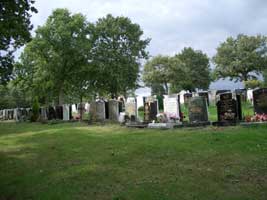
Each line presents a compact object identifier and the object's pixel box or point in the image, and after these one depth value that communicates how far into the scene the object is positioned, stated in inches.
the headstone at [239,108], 389.2
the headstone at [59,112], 844.2
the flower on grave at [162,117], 437.8
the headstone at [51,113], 875.2
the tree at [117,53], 1024.1
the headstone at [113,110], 618.3
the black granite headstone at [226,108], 387.7
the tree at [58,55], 976.7
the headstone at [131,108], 563.0
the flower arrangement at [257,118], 356.4
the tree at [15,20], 314.4
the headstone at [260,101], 396.4
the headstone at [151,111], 504.9
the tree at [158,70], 1717.3
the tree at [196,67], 2092.1
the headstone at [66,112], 820.4
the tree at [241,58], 1525.0
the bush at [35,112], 883.0
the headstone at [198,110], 410.5
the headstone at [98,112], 631.5
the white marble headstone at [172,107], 456.2
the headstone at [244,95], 956.1
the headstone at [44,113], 884.5
